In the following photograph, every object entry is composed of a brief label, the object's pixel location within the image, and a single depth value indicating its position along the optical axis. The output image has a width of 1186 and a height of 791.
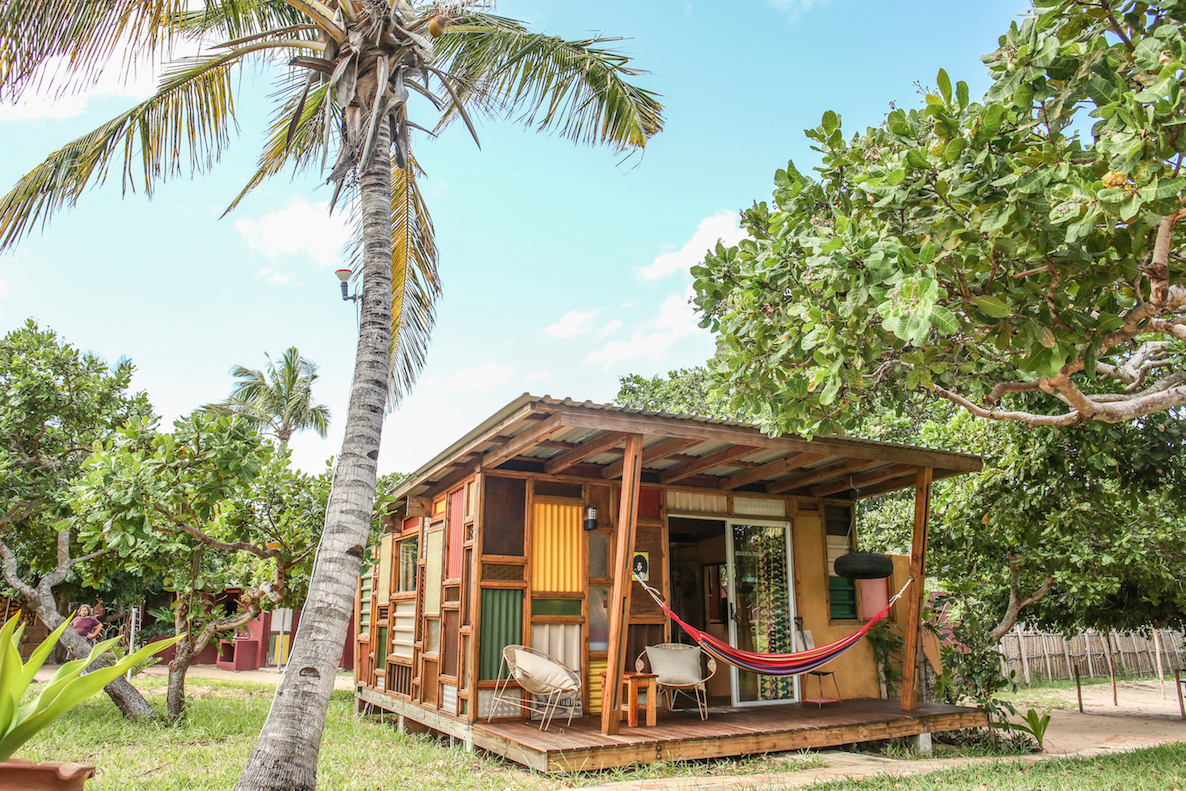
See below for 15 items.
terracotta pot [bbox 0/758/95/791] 1.50
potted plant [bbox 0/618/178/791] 1.52
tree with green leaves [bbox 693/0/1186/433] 2.45
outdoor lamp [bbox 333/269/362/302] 5.79
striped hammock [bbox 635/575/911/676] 5.42
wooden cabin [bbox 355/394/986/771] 5.12
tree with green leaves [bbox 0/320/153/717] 7.84
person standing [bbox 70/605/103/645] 8.29
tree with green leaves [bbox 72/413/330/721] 5.76
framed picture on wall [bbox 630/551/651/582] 6.58
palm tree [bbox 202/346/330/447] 20.00
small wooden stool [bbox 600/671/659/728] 5.32
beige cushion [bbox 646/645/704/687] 5.94
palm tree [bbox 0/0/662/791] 3.59
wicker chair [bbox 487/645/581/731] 5.51
